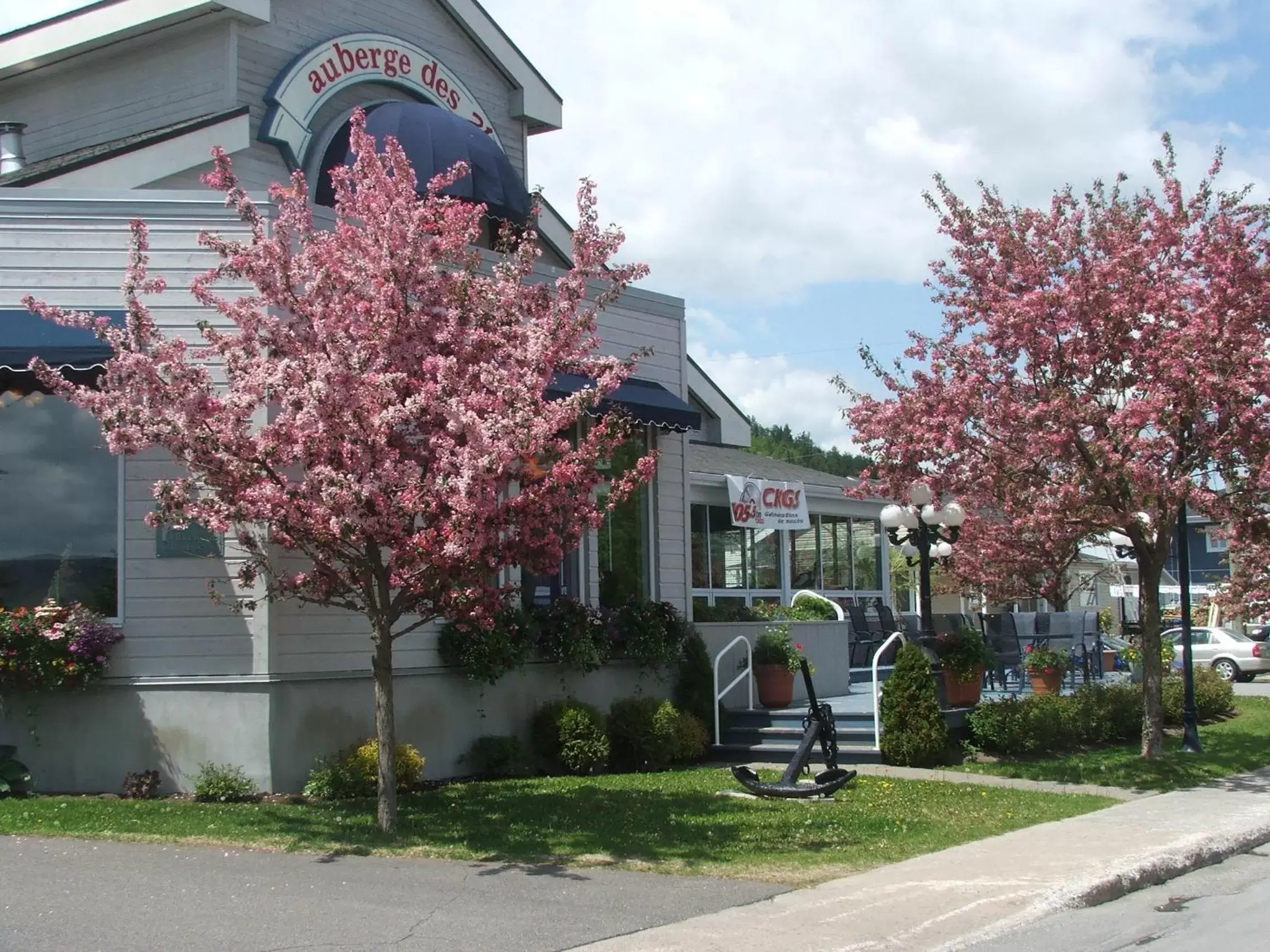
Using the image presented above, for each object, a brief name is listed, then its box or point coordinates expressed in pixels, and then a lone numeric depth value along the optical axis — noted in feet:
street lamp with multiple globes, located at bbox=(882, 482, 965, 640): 52.90
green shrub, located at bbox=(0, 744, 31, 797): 38.73
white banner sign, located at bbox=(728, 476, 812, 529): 72.08
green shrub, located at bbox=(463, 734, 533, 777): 45.60
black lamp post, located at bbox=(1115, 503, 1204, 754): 53.93
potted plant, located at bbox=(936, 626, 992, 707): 53.36
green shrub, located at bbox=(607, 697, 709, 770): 48.60
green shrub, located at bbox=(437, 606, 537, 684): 44.96
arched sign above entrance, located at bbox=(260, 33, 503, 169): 56.34
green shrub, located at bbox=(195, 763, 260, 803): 39.14
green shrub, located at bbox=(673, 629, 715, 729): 52.70
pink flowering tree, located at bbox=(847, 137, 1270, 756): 43.86
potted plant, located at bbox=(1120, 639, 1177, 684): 70.90
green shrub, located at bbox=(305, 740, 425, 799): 39.68
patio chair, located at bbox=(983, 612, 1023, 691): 62.23
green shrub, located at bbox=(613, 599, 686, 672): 50.52
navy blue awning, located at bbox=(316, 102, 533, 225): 53.21
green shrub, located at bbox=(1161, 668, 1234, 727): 63.41
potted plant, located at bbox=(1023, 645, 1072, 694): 63.67
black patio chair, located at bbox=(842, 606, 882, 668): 74.13
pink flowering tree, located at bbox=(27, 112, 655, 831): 31.01
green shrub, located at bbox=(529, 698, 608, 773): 46.68
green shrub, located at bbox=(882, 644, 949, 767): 48.55
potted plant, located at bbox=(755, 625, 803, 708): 54.85
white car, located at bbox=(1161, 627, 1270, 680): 119.03
